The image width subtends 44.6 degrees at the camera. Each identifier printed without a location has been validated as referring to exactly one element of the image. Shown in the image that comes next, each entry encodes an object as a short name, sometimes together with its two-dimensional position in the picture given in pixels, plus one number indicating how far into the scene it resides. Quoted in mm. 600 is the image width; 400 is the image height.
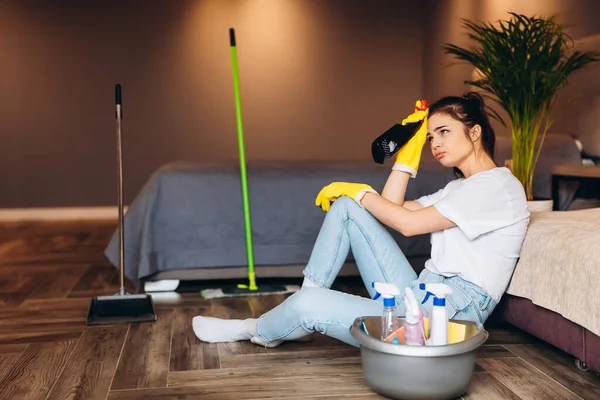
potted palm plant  2795
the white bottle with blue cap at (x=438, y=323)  1663
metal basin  1627
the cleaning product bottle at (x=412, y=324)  1662
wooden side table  3160
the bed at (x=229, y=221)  3160
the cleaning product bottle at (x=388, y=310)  1720
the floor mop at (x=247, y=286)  3055
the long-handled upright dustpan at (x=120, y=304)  2613
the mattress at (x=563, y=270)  1797
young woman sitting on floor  1894
